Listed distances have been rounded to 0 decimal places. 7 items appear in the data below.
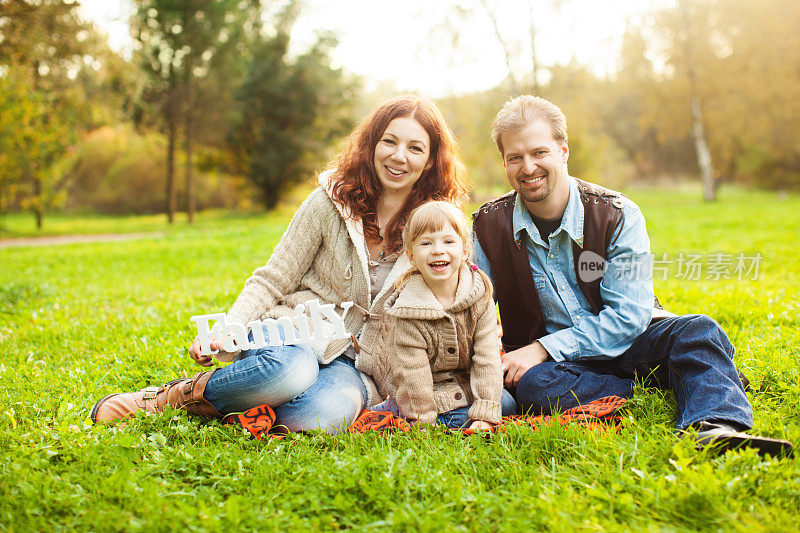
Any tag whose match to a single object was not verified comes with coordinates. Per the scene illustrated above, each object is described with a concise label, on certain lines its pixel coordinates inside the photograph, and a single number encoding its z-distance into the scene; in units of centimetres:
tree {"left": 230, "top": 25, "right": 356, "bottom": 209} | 2611
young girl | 288
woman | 294
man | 297
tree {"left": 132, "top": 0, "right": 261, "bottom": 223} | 2128
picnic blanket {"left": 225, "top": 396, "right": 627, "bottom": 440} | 279
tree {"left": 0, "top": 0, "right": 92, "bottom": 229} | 1138
